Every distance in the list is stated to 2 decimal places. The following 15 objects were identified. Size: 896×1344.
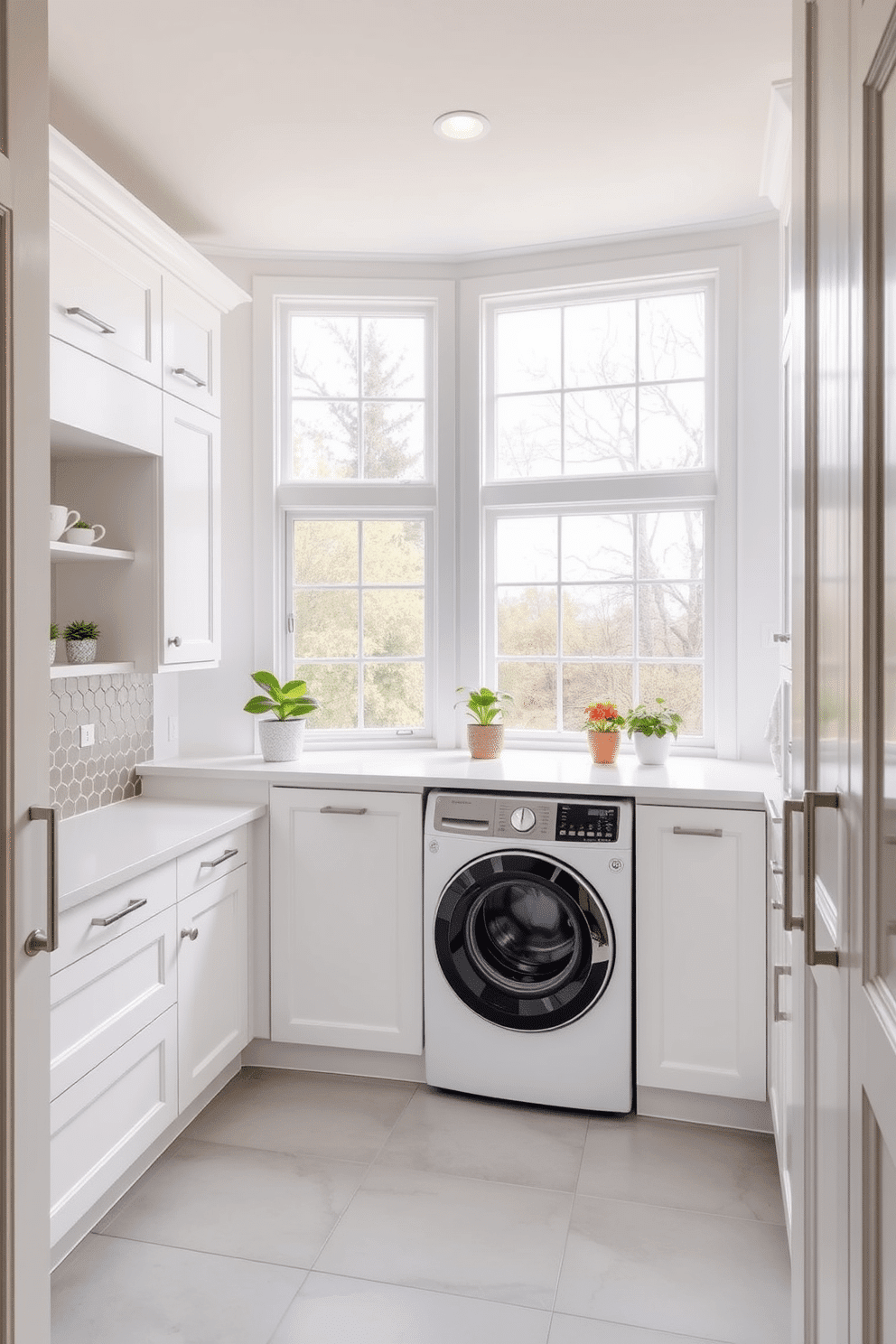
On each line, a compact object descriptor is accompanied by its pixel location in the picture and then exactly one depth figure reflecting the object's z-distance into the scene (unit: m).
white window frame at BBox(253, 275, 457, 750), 3.36
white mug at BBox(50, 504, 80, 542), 2.25
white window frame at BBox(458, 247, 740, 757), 3.14
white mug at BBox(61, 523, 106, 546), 2.40
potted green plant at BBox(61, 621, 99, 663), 2.54
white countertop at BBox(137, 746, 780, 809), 2.58
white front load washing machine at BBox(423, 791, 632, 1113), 2.58
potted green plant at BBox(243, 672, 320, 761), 3.06
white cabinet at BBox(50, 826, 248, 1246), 1.90
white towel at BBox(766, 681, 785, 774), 2.68
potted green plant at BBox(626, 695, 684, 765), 2.96
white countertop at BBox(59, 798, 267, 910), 2.04
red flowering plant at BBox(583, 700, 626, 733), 3.03
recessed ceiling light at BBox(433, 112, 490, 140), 2.44
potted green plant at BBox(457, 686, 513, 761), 3.12
